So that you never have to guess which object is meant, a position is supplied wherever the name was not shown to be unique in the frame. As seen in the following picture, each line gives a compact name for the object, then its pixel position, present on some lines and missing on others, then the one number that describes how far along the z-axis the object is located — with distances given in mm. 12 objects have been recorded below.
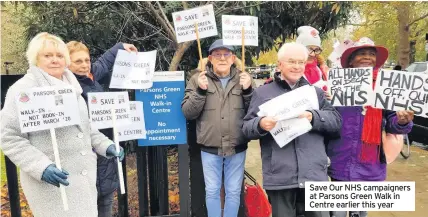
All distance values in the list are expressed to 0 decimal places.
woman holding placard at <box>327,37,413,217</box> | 3161
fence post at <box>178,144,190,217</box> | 3834
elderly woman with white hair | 2418
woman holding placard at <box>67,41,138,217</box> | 3158
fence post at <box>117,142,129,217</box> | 4043
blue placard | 3682
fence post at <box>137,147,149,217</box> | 3960
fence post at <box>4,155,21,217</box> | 3452
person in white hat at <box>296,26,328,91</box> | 3814
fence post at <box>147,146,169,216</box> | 4023
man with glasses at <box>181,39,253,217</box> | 3465
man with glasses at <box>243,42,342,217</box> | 2975
